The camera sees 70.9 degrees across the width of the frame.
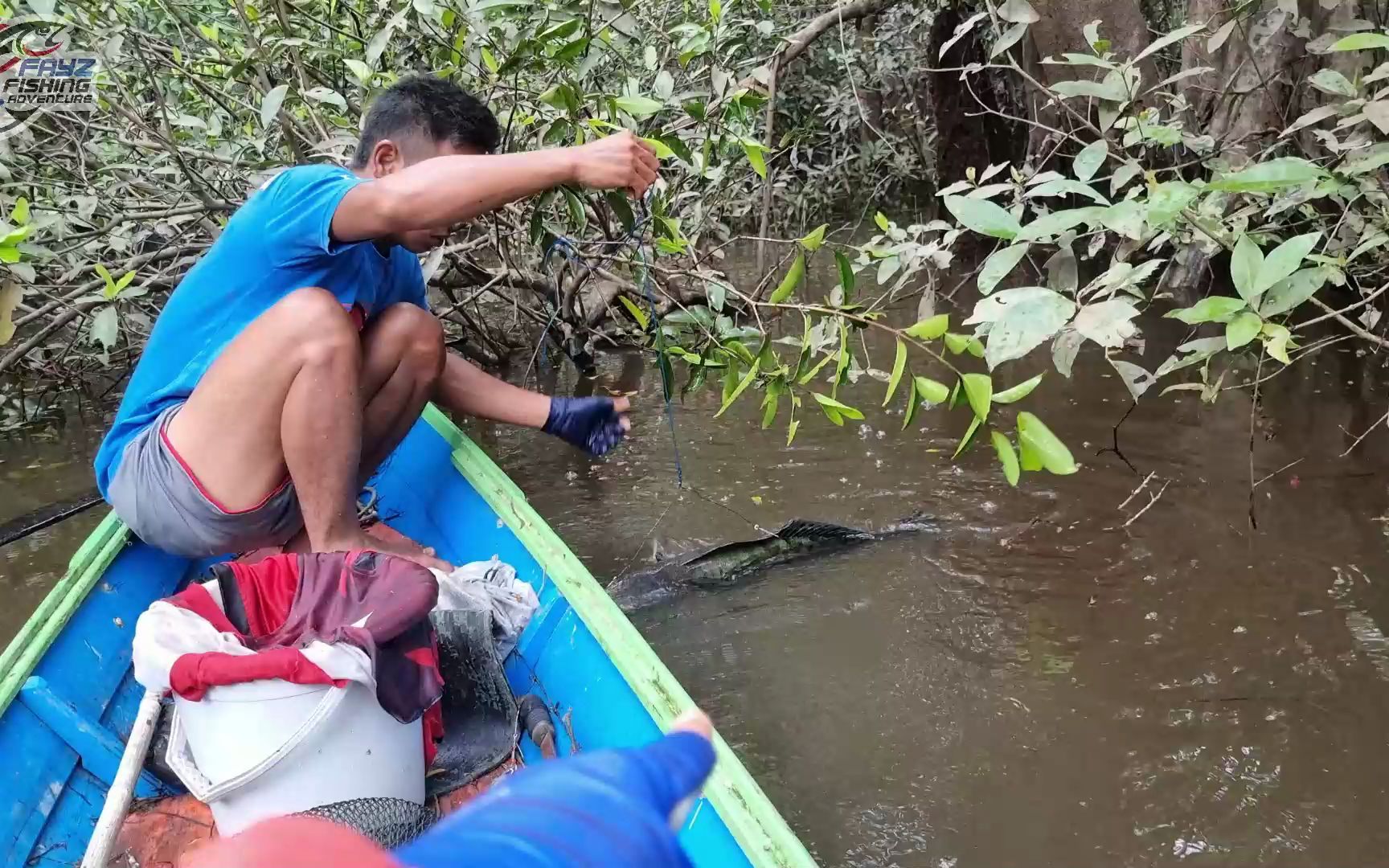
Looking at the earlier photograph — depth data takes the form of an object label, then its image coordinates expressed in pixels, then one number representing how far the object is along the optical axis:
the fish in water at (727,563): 2.81
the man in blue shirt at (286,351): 1.85
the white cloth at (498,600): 1.89
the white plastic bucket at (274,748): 1.42
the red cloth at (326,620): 1.41
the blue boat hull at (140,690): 1.27
